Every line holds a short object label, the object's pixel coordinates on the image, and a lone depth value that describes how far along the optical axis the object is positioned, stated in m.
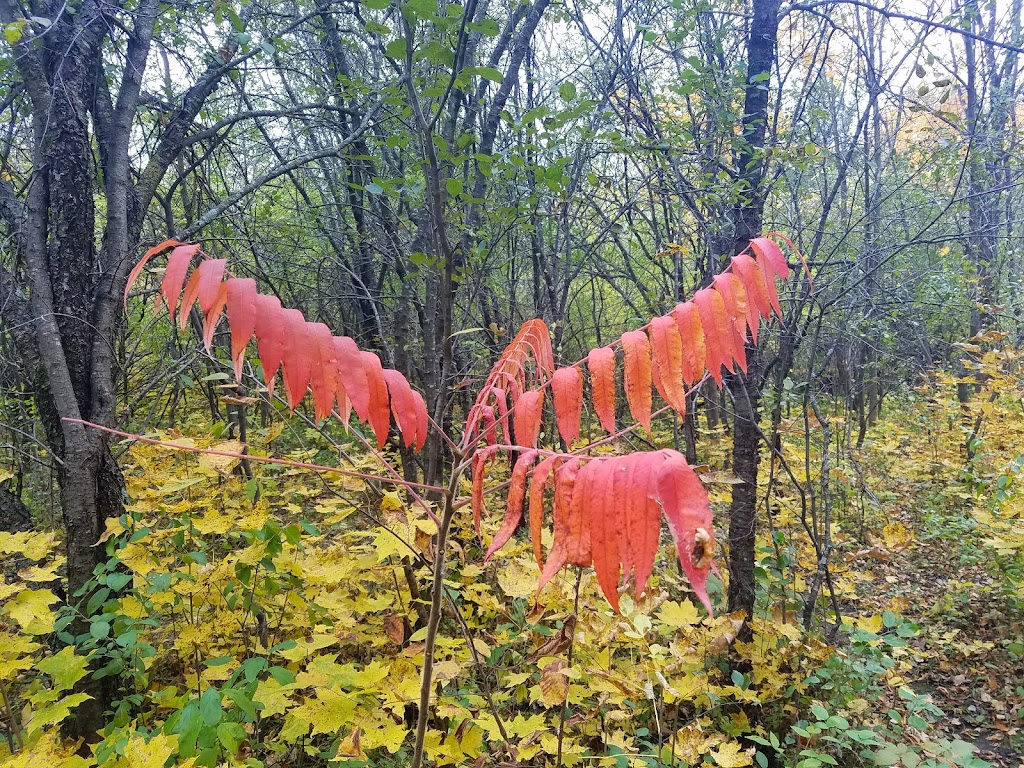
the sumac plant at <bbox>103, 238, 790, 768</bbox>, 0.80
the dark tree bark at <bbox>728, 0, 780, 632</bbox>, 3.04
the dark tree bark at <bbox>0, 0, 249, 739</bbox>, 2.33
